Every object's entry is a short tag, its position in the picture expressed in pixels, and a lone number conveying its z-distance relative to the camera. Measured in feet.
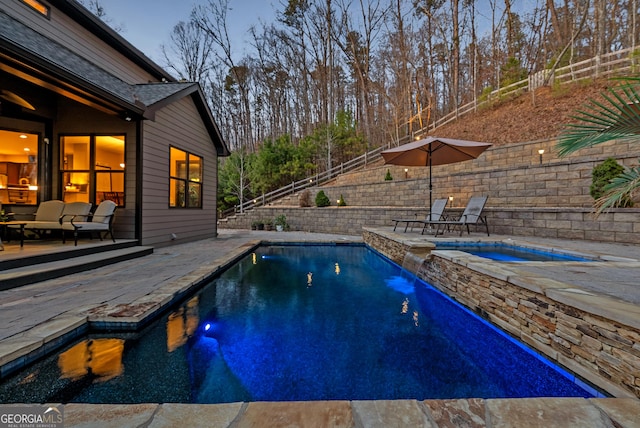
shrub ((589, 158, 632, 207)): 17.06
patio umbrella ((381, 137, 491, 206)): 21.79
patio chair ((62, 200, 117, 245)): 16.92
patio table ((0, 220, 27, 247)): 14.29
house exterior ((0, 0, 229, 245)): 16.87
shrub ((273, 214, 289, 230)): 40.09
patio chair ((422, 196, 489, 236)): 20.34
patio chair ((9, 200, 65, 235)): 17.56
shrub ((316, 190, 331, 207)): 39.40
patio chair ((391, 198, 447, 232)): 22.57
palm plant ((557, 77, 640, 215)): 5.20
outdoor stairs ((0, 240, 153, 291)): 11.07
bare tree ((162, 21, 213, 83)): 62.44
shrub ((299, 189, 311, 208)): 43.63
